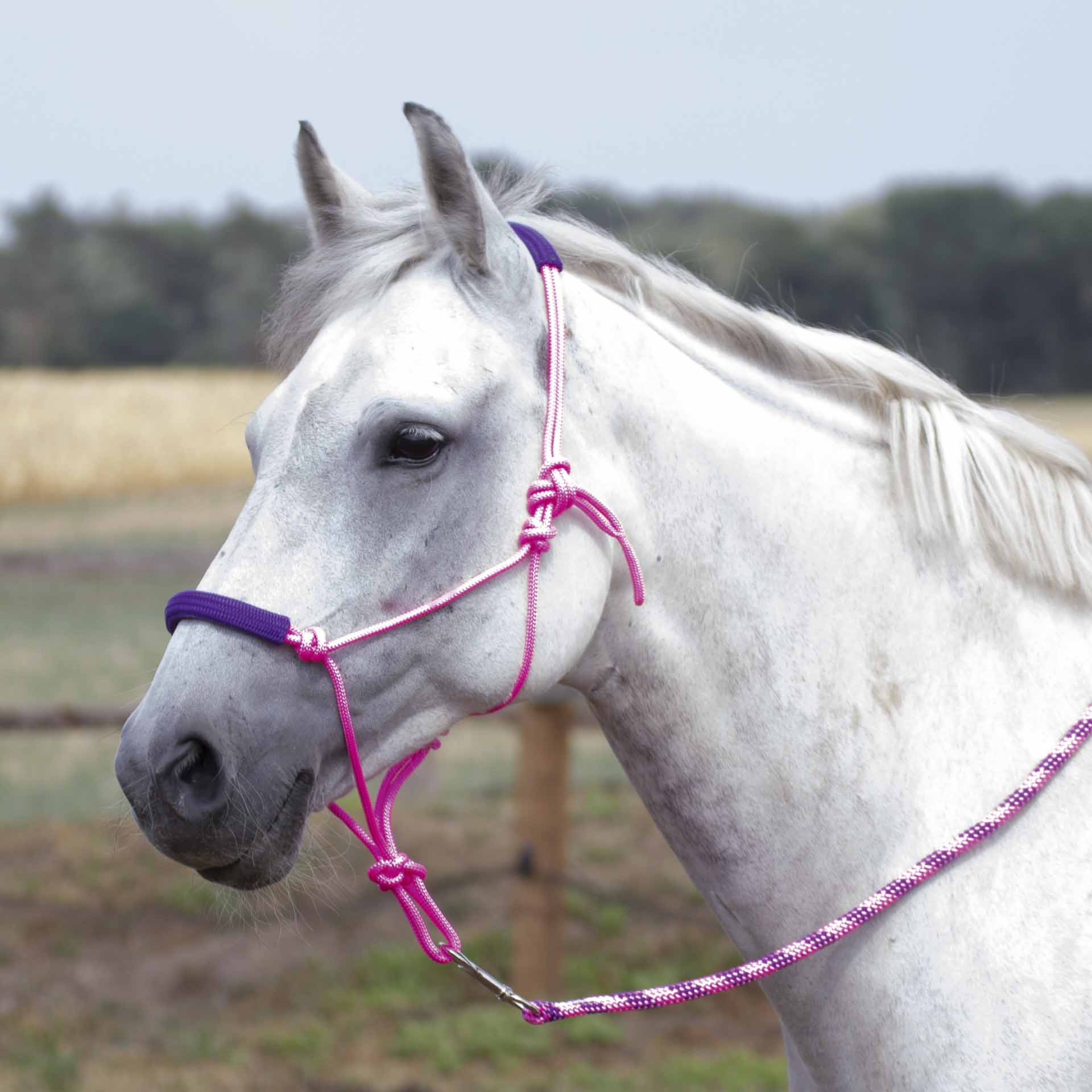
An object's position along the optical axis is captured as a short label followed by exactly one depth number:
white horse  3.54
